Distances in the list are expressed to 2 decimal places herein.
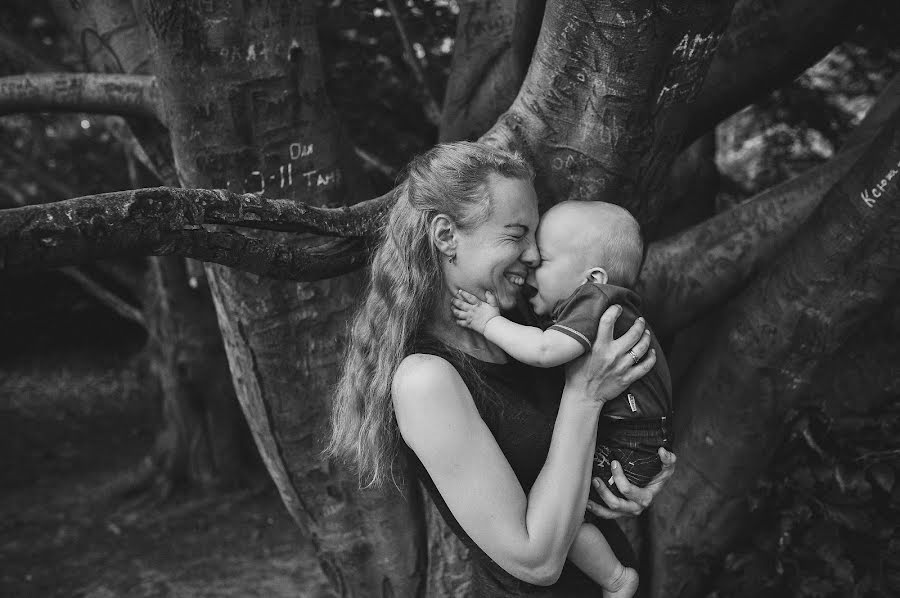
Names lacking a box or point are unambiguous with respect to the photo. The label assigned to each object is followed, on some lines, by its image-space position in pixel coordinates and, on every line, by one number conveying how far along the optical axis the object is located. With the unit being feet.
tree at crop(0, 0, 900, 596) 7.07
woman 6.00
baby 6.46
